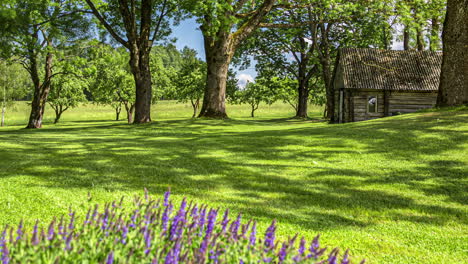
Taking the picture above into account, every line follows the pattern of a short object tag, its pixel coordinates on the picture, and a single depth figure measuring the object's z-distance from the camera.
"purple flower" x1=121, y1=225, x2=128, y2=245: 3.22
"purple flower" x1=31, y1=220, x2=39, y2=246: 2.93
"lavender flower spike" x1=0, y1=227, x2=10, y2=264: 2.80
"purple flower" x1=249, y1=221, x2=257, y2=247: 3.33
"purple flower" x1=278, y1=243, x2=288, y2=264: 3.07
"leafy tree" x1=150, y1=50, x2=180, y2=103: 60.47
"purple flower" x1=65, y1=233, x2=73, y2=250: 3.02
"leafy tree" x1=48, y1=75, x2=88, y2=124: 49.71
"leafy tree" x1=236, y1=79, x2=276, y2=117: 65.81
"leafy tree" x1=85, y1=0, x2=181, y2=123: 24.62
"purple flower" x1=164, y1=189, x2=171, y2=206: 3.78
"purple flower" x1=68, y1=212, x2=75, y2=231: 3.36
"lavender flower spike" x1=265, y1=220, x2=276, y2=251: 3.31
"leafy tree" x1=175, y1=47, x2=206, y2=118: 62.31
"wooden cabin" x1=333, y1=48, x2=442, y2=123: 32.88
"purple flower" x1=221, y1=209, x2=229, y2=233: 3.54
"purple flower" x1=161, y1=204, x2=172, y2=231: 3.54
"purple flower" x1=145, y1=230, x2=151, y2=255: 2.99
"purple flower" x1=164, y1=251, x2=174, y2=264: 2.85
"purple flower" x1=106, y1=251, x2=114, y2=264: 2.63
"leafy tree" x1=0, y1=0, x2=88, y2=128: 22.03
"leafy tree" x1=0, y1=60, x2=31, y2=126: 63.06
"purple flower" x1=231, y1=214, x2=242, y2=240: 3.45
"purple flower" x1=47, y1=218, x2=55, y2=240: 3.05
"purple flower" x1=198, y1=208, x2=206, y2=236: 3.68
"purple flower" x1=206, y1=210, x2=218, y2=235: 3.56
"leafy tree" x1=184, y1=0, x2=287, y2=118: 24.25
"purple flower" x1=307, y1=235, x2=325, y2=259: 3.09
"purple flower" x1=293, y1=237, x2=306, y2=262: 3.01
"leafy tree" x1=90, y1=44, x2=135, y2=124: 55.69
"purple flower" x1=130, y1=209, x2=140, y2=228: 3.60
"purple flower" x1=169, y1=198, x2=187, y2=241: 3.45
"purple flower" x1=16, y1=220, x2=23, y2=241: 3.18
